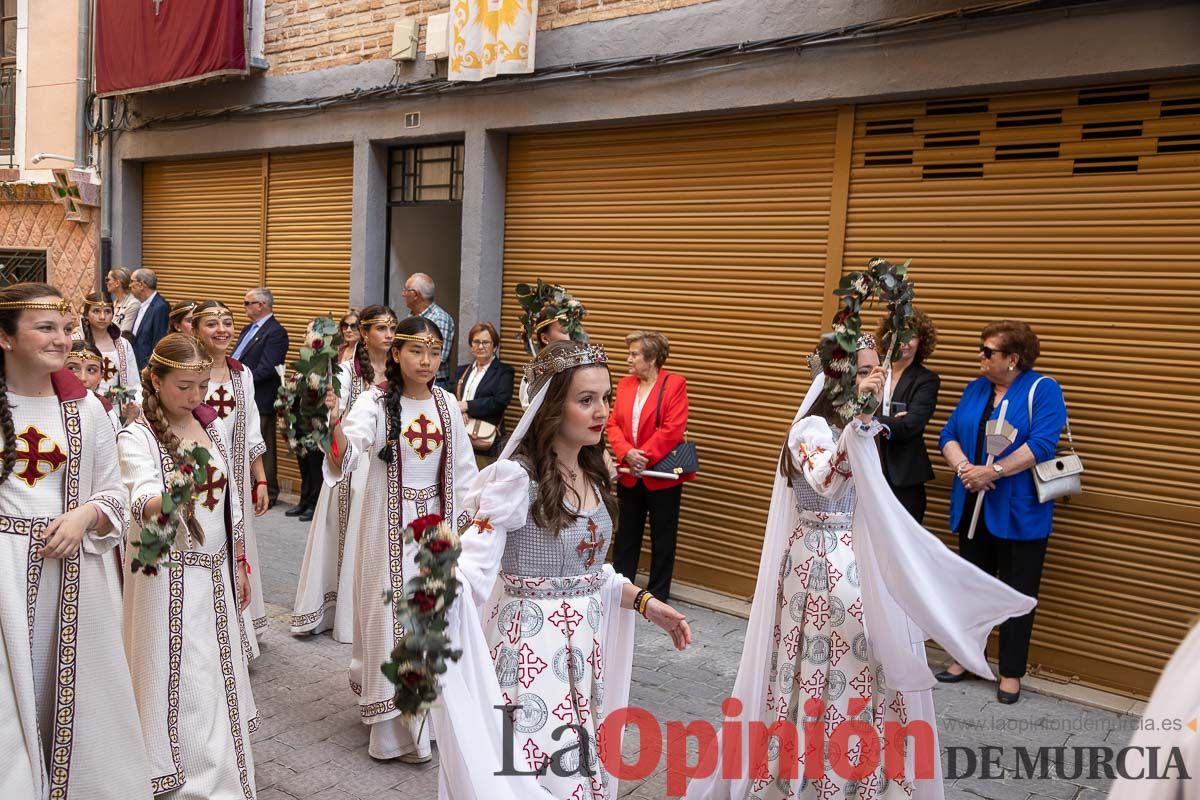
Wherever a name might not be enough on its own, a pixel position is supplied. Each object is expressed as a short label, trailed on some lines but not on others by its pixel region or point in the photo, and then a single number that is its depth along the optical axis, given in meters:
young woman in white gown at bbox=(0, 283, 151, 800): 3.69
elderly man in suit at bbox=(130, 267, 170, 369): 11.04
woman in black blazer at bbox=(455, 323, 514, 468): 8.39
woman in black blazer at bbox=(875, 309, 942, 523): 6.32
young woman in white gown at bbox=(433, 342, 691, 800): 3.19
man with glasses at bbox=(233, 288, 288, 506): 10.00
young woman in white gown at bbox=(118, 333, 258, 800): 4.12
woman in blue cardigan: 5.85
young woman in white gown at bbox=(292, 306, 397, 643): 6.48
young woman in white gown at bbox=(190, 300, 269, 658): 6.14
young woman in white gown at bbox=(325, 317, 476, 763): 5.01
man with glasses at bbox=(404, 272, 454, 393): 8.91
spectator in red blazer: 7.27
